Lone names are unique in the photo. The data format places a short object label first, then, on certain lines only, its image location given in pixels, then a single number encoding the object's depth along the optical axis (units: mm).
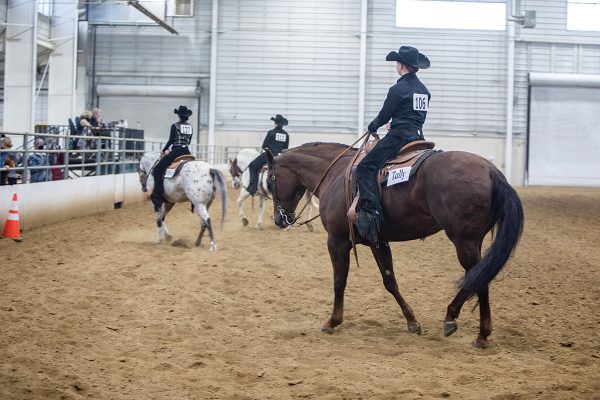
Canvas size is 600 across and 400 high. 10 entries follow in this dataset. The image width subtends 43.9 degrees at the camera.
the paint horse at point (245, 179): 13711
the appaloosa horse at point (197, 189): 10883
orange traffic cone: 10547
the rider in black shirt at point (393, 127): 6000
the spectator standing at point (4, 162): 11602
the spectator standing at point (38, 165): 13195
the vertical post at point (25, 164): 11930
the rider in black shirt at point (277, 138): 13758
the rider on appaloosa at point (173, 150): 11094
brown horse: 5418
